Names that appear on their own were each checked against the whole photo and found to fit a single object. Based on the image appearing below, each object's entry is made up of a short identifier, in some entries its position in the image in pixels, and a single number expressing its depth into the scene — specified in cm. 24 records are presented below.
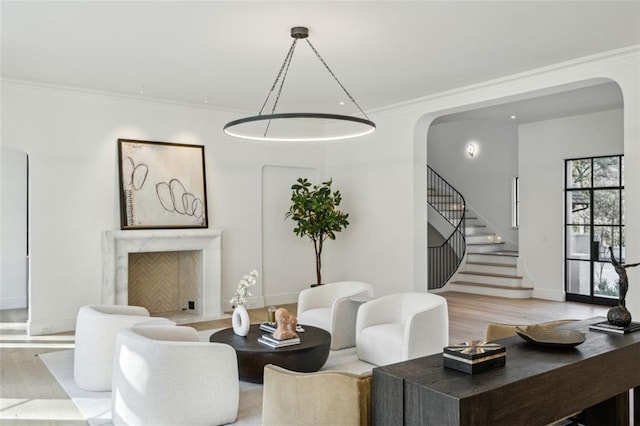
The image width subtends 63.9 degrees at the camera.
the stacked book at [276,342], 434
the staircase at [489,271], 931
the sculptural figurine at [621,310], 302
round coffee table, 421
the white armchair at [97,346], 427
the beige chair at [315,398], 241
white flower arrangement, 468
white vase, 464
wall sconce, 1192
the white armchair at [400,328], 454
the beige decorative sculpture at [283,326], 442
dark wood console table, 203
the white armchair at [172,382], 337
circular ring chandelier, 531
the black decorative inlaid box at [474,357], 227
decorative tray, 266
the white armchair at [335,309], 552
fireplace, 664
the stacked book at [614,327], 297
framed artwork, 688
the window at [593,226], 836
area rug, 375
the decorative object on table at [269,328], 478
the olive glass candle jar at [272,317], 486
